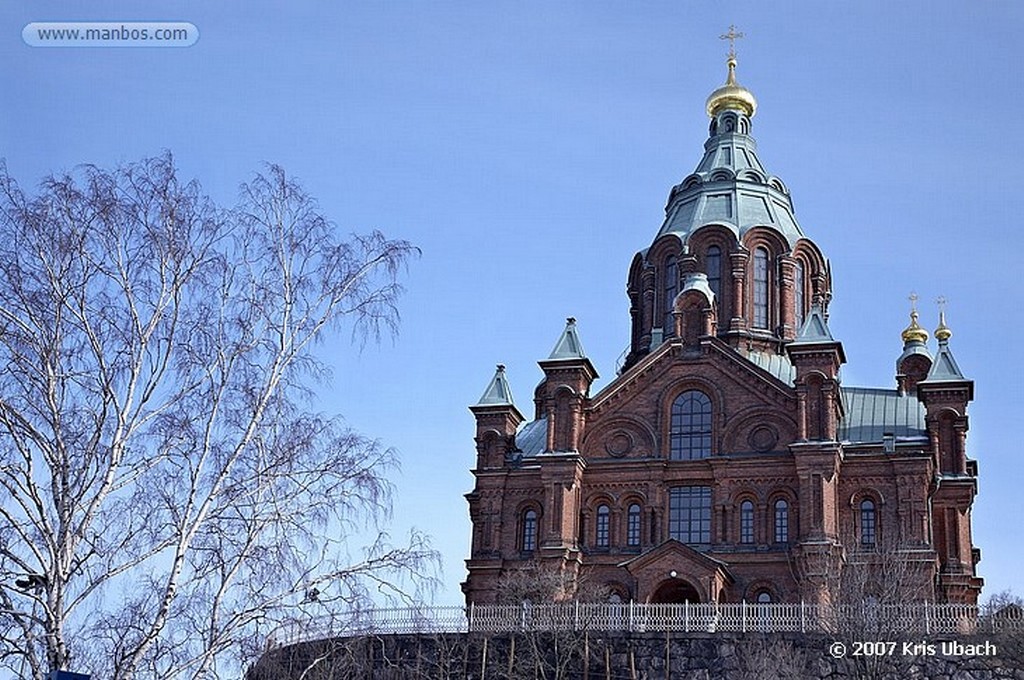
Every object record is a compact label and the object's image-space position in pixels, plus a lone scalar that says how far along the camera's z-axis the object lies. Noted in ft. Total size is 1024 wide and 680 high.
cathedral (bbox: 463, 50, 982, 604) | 143.64
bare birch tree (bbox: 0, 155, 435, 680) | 59.16
